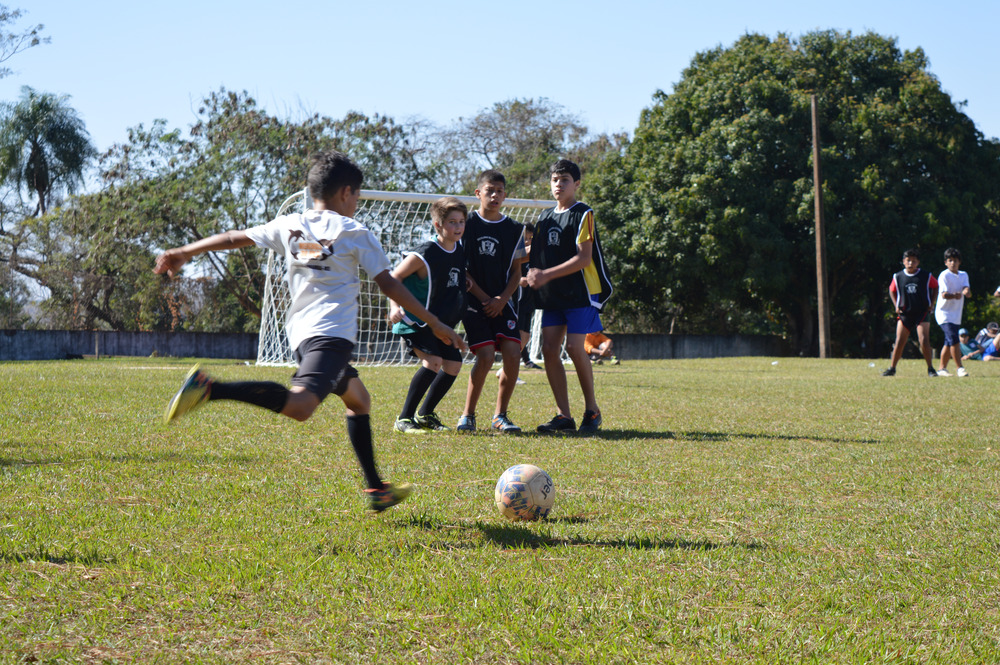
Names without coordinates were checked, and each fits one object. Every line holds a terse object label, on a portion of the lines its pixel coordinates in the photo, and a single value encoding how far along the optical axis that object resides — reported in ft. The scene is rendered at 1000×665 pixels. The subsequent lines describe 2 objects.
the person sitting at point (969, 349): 80.23
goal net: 62.59
